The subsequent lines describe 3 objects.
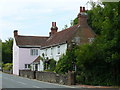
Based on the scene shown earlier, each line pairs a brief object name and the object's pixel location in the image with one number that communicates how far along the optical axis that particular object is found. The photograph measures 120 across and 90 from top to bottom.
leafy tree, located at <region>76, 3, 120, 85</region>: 28.62
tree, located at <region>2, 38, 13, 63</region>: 104.88
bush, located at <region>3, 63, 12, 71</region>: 85.00
